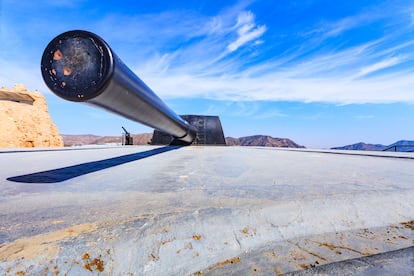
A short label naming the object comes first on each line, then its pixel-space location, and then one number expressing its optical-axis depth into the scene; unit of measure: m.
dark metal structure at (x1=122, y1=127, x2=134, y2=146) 8.03
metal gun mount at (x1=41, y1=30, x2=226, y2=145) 1.03
